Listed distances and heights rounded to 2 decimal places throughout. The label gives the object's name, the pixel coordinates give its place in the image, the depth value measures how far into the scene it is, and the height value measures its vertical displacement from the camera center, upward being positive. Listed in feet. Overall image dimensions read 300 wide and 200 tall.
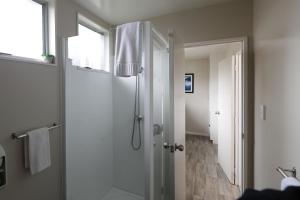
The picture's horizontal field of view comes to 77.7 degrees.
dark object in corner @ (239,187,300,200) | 1.70 -0.91
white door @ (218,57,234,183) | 9.73 -1.25
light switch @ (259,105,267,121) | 5.55 -0.46
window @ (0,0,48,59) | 5.06 +2.10
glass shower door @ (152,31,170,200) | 5.40 -0.59
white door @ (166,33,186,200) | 5.42 -0.49
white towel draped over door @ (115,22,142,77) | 4.81 +1.29
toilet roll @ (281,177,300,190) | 2.76 -1.28
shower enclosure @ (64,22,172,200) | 4.68 -1.25
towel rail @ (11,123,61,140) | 4.76 -0.97
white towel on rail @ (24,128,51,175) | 4.94 -1.44
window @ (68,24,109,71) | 6.89 +2.06
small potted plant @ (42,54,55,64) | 5.77 +1.25
